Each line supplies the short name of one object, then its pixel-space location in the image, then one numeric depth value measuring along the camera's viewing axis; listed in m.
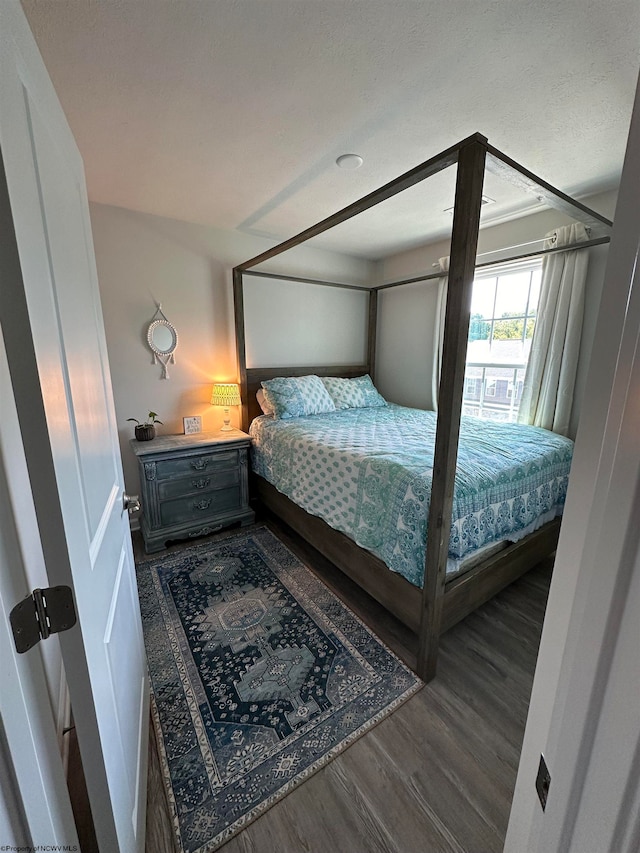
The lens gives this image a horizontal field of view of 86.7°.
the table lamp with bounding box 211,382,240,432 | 2.99
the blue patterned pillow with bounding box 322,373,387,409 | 3.51
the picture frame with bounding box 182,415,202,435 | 3.01
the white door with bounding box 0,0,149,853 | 0.51
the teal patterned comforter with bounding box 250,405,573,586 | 1.59
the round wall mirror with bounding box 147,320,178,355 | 2.80
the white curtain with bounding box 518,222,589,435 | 2.55
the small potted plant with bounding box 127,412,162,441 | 2.73
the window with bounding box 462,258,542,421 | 3.02
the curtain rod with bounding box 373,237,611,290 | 2.41
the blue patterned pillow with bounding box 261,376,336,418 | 3.05
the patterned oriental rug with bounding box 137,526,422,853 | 1.15
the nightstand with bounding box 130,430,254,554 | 2.51
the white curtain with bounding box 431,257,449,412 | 3.34
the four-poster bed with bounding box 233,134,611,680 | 1.19
